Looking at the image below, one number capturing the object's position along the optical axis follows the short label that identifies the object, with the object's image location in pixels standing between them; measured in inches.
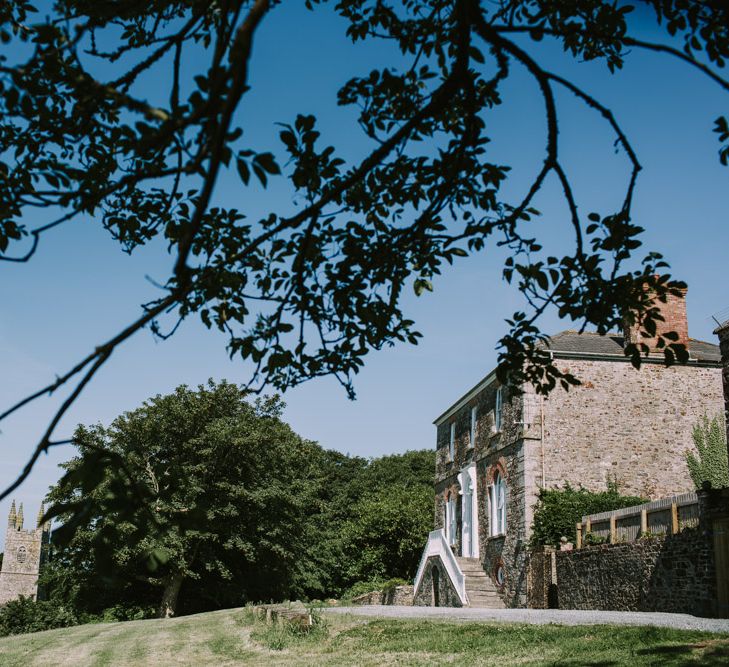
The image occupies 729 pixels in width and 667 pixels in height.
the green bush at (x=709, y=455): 1004.6
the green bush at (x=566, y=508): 951.0
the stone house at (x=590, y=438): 1016.2
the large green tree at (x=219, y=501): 1375.5
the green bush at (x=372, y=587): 1286.9
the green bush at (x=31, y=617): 1370.6
